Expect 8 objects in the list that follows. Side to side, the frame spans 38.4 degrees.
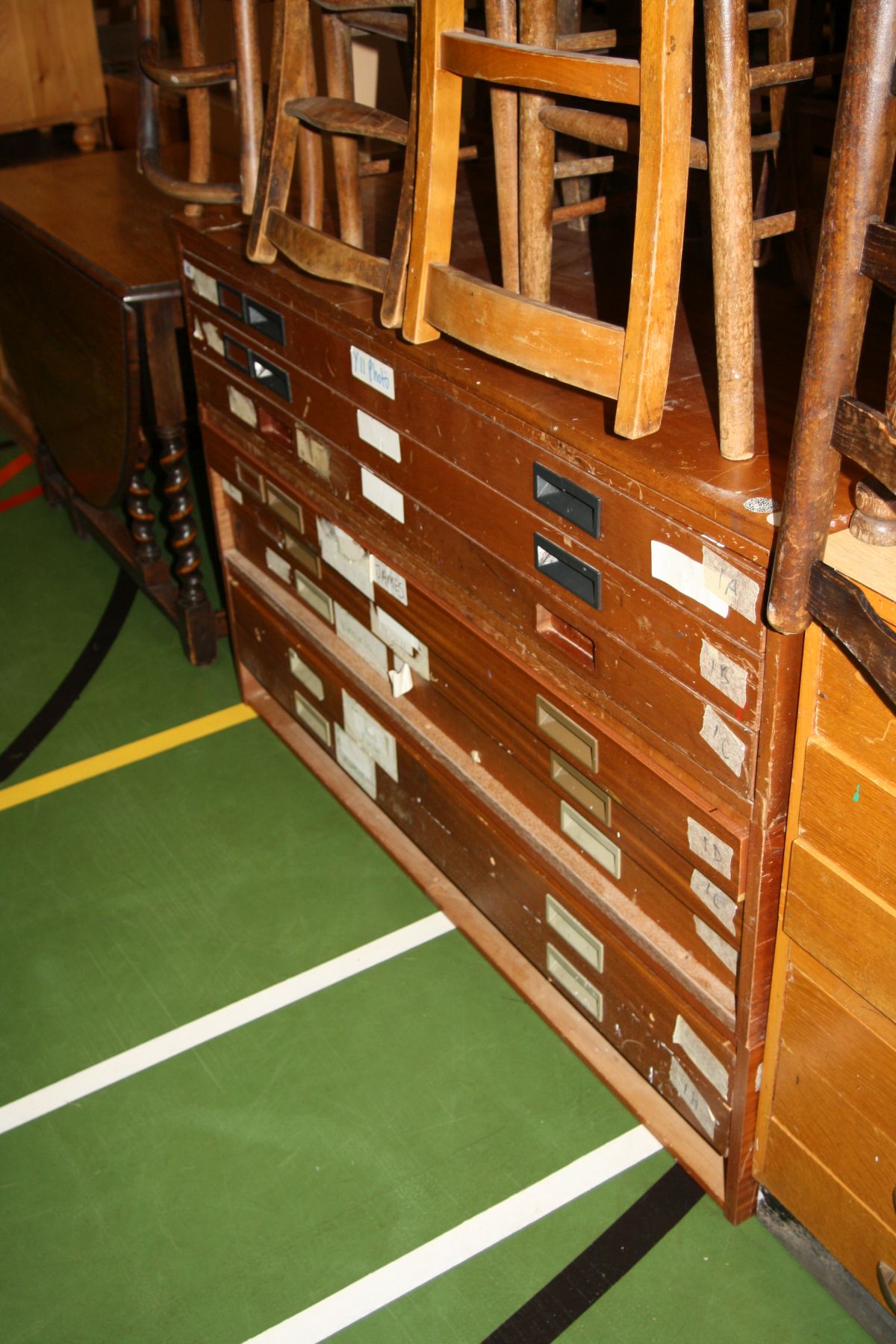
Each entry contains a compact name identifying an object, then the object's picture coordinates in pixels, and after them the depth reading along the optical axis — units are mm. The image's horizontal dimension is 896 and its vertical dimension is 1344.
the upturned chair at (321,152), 2080
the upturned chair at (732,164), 1466
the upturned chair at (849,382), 1198
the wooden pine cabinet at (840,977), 1546
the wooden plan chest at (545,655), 1698
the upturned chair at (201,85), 2588
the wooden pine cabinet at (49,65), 5039
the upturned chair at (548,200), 1491
